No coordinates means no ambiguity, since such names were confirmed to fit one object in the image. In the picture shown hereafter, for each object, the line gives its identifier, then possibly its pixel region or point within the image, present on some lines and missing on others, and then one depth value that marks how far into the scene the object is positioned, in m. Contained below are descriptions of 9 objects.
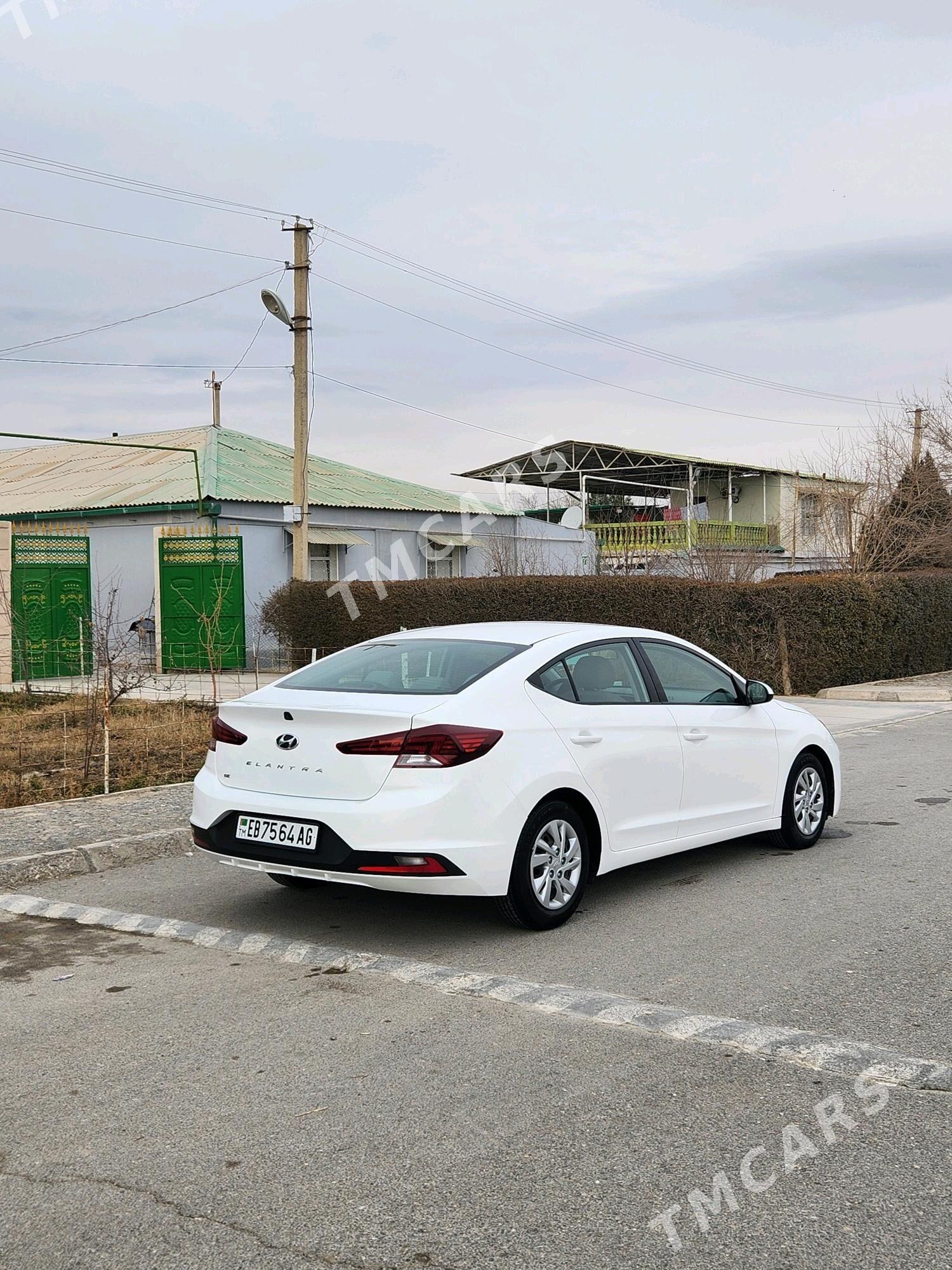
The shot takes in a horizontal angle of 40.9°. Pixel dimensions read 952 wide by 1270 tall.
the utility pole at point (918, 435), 34.99
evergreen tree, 32.50
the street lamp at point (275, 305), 21.19
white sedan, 5.79
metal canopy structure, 44.06
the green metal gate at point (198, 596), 23.59
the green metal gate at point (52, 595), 21.23
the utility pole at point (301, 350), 21.81
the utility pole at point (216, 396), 50.59
